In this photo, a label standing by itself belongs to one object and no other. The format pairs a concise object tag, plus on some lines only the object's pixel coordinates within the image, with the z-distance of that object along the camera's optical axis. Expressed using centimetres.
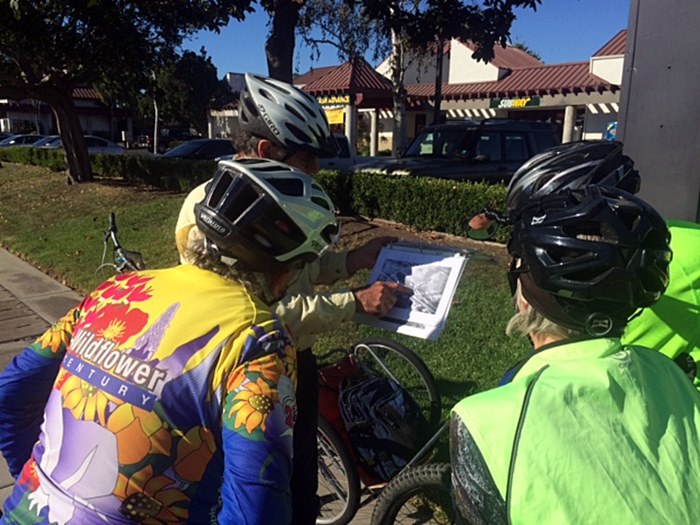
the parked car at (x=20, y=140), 2945
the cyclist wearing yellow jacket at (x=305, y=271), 213
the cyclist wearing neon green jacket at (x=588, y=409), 110
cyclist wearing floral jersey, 122
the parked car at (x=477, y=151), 972
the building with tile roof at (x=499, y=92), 2541
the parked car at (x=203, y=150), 1898
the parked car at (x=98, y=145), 2591
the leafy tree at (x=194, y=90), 4109
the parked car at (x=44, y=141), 2730
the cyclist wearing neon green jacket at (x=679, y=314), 191
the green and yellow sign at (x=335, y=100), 2929
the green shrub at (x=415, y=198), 751
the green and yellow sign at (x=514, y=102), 2717
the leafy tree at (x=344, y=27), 2005
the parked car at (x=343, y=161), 1199
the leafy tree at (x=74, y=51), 1353
